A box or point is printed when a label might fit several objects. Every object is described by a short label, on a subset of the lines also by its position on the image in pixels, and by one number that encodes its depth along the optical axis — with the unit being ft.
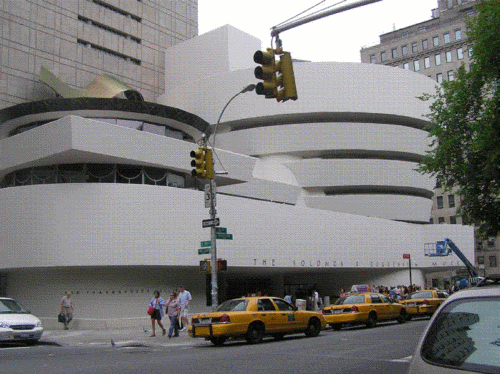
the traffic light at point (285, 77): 34.12
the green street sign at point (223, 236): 68.80
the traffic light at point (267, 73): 33.65
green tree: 62.75
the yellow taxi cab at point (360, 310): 73.10
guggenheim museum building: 95.81
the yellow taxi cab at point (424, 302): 88.43
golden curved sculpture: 130.93
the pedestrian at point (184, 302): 72.84
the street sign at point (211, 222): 68.54
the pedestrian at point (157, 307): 71.77
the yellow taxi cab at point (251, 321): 55.16
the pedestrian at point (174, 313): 68.64
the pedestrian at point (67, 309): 86.38
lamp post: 66.64
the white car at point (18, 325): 56.65
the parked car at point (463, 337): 11.94
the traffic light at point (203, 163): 58.03
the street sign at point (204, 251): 69.19
